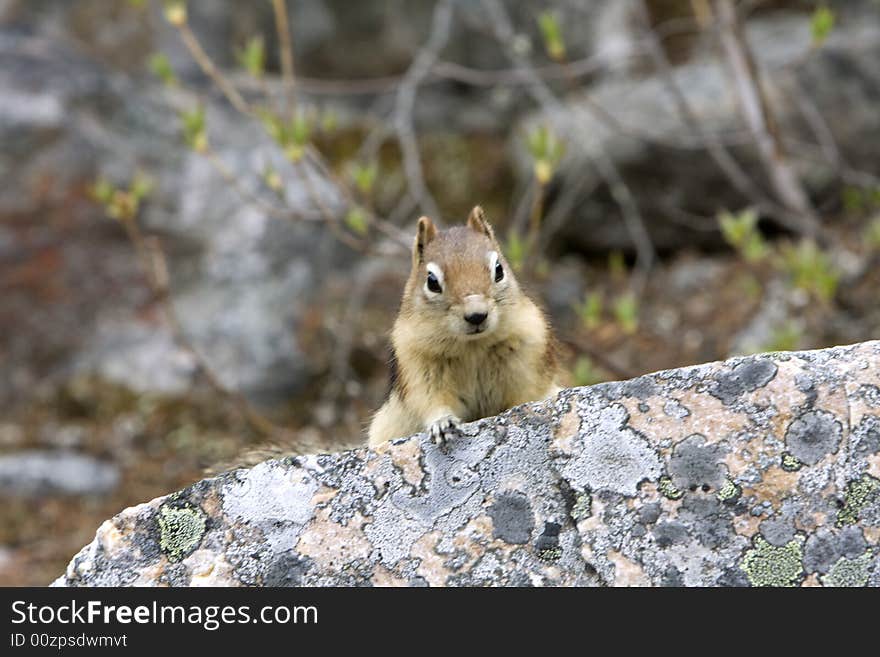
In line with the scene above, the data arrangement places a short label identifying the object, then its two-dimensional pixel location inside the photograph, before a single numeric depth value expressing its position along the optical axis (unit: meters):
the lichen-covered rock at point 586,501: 6.53
